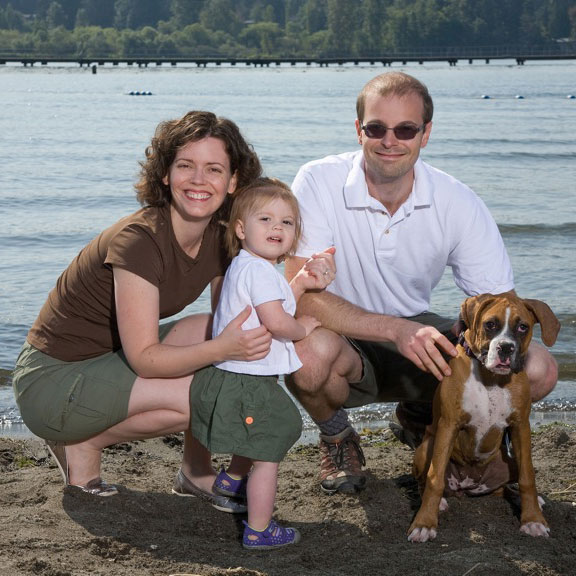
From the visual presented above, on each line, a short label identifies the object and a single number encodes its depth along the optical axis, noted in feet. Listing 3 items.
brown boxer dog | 12.47
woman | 13.08
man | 14.83
